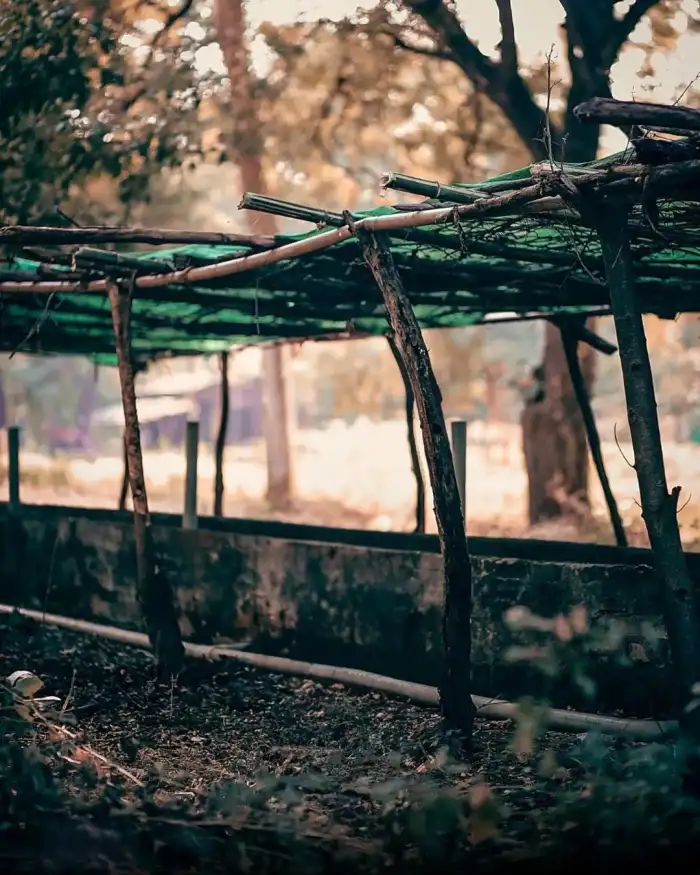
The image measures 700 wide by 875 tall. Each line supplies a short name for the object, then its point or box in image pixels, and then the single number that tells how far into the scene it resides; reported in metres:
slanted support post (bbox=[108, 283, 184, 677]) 8.06
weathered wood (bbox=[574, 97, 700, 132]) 4.40
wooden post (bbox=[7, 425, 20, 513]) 11.81
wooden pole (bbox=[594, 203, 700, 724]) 5.33
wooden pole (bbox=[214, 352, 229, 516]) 11.56
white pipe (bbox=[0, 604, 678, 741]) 6.13
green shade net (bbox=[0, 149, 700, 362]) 6.33
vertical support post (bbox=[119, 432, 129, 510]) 12.69
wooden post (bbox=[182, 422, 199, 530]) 10.13
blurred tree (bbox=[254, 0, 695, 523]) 12.52
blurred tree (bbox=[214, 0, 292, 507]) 16.92
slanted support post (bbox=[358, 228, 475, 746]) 6.07
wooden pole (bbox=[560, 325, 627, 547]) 9.38
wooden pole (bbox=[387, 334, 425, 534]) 10.41
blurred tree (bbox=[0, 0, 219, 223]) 12.31
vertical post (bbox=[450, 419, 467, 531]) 8.34
